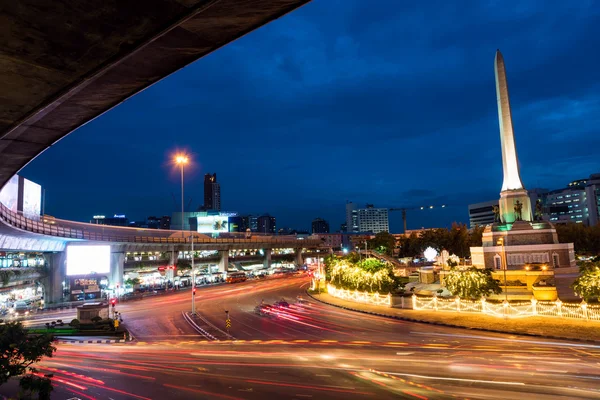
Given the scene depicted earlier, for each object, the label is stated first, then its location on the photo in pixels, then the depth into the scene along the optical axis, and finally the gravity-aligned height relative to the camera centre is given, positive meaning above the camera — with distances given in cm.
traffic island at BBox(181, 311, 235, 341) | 3055 -700
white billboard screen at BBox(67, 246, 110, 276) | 5825 -150
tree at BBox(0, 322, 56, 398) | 1450 -367
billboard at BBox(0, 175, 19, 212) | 4916 +725
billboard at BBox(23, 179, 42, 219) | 5562 +749
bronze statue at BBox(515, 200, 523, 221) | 5441 +290
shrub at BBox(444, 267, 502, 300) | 3559 -442
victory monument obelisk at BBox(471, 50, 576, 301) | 4651 -59
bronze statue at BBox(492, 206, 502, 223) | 5753 +268
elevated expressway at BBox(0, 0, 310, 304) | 548 +316
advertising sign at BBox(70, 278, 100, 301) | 6069 -597
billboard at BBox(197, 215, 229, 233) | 10781 +543
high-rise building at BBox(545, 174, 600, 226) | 17911 +1079
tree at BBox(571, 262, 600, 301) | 2888 -387
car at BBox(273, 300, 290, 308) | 4428 -688
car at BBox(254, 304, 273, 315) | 4141 -697
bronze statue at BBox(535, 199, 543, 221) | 5629 +262
